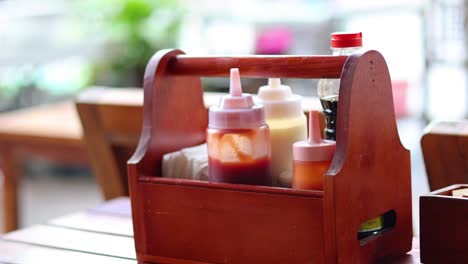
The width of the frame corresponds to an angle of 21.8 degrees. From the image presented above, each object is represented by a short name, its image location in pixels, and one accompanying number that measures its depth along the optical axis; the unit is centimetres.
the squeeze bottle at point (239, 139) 152
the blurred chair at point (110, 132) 216
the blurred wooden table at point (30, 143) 269
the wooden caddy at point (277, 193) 144
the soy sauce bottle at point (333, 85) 151
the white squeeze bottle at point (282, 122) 156
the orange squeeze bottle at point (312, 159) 147
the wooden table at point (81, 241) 160
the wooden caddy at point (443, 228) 143
